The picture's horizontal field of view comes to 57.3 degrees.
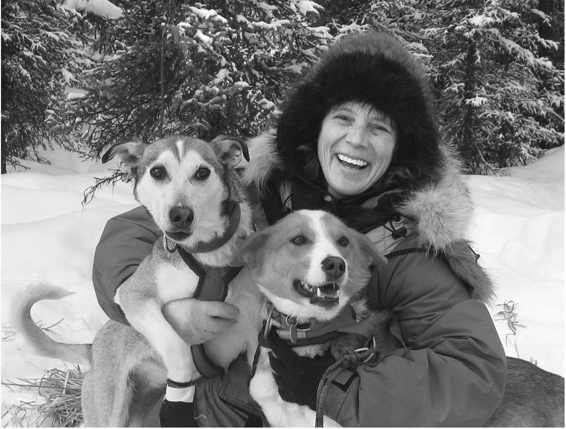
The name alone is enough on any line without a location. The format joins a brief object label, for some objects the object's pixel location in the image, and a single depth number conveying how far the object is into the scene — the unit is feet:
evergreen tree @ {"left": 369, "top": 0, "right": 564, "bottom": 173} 43.42
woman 6.97
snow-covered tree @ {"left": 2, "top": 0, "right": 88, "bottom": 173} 34.78
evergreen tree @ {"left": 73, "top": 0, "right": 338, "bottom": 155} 23.03
